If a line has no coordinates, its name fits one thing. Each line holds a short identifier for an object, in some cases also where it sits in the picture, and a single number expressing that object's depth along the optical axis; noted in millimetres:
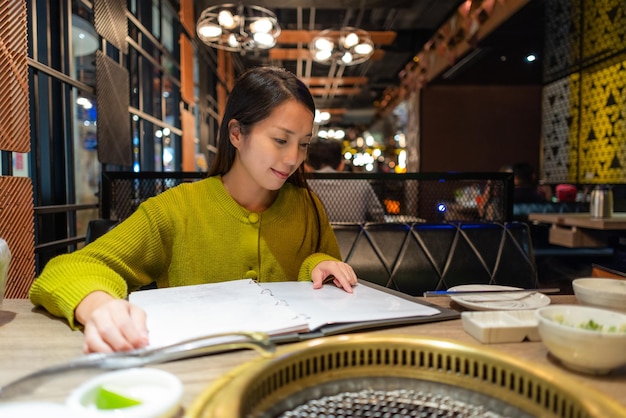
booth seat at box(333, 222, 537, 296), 2037
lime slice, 514
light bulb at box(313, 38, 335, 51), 5603
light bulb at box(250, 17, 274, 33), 4531
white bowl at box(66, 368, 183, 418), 476
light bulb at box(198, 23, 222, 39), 4531
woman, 1271
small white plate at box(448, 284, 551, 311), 938
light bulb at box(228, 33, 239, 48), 4758
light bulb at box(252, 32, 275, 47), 4692
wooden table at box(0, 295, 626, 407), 576
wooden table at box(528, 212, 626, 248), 3482
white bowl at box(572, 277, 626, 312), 883
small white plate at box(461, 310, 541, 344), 745
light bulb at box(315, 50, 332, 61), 5832
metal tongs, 561
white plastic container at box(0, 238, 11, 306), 896
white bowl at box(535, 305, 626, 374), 588
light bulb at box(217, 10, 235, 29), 4461
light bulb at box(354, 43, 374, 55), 5664
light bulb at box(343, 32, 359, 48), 5490
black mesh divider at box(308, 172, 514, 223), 2498
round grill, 511
